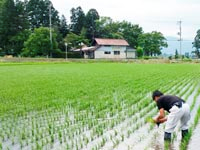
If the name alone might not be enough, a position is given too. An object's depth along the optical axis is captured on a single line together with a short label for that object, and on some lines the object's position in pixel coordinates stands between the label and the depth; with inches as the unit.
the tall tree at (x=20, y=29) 1839.3
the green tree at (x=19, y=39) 1829.5
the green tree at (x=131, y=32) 2285.9
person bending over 179.9
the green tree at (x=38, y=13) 2283.5
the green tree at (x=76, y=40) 2020.2
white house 2068.9
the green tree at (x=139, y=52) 2107.5
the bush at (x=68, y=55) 1865.2
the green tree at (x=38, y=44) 1665.8
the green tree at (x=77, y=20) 2440.2
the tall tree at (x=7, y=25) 1941.4
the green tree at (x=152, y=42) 2162.9
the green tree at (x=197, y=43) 2593.5
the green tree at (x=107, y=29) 2287.2
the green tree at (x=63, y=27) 2327.8
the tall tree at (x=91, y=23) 2380.7
